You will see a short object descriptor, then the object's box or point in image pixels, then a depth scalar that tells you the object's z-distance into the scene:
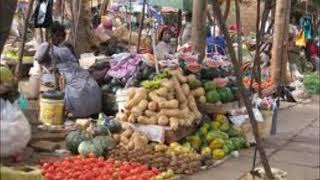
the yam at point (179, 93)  9.12
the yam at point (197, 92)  9.59
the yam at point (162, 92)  8.96
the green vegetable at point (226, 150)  9.05
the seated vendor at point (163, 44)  11.23
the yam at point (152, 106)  8.90
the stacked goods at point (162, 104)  8.88
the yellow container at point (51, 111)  10.07
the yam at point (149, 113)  8.91
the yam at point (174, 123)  8.77
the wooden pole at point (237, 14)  7.14
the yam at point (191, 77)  9.59
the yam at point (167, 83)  9.01
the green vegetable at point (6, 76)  7.90
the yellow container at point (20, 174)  4.20
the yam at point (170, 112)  8.87
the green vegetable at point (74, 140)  8.57
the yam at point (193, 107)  9.27
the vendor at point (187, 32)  17.83
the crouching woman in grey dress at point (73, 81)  10.55
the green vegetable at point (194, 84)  9.62
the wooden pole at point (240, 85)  5.96
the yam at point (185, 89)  9.28
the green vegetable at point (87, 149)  8.27
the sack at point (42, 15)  11.09
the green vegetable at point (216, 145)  9.07
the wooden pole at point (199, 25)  12.35
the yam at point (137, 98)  9.00
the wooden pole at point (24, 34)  9.97
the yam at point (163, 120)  8.81
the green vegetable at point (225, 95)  9.74
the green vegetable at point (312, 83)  16.73
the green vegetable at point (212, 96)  9.63
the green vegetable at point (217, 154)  8.87
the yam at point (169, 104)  8.88
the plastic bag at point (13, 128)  5.05
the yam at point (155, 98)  8.92
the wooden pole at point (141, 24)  13.92
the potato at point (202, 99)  9.61
